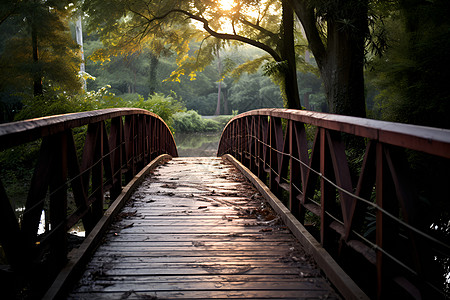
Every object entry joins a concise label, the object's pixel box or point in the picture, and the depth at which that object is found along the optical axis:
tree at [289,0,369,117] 6.43
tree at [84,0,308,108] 10.02
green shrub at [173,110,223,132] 33.88
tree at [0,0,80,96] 12.16
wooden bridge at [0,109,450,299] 1.87
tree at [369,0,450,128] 4.66
